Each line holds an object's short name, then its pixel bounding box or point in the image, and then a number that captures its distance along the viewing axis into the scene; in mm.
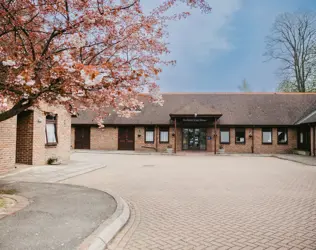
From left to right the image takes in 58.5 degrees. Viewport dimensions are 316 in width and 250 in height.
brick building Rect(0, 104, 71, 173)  10484
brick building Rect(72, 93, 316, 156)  25078
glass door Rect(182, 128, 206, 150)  26656
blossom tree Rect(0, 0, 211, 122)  4754
